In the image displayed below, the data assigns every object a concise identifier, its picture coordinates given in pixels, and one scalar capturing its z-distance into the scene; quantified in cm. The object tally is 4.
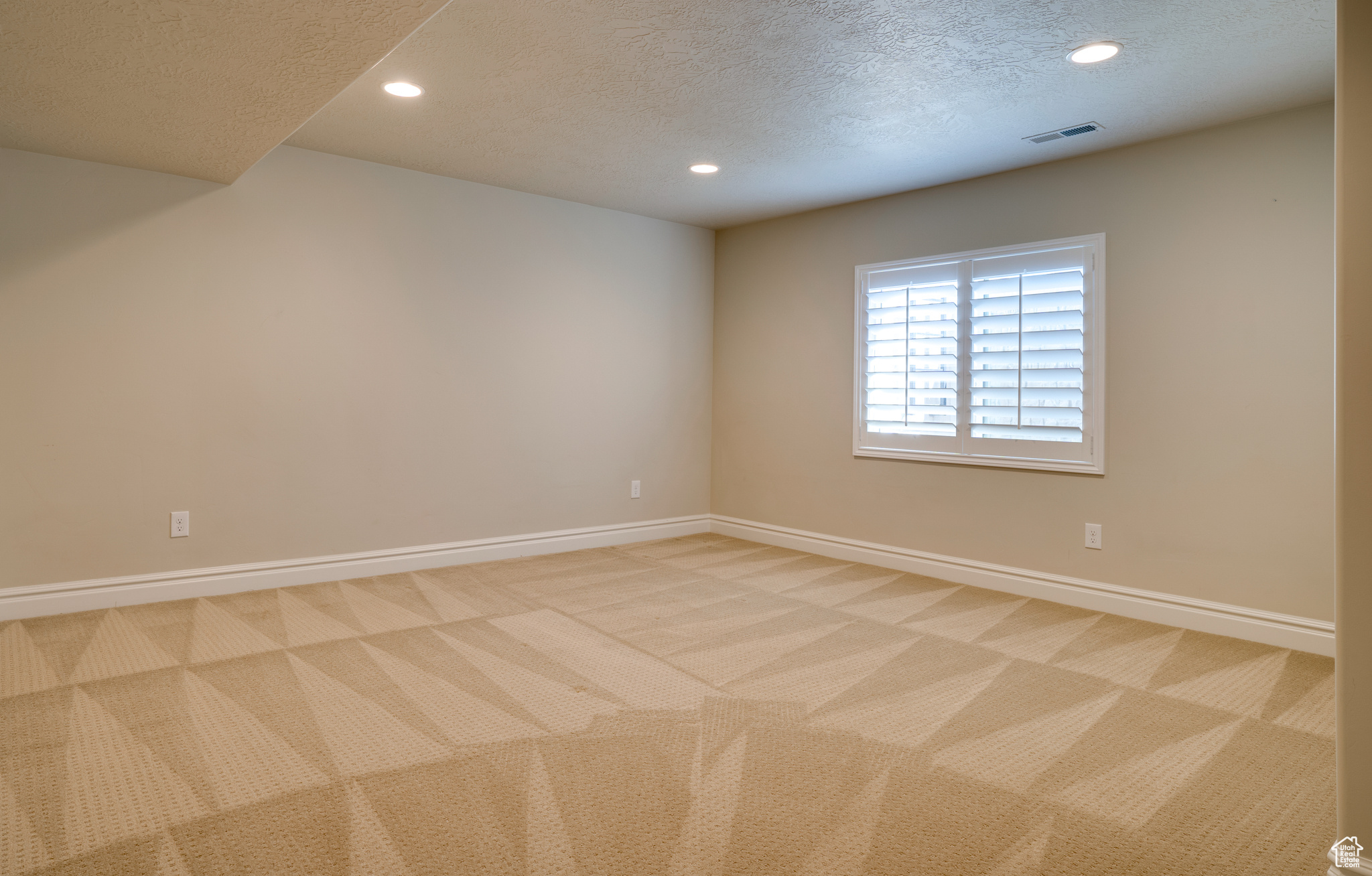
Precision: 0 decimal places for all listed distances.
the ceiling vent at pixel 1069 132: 343
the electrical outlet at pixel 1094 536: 382
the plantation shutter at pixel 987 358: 380
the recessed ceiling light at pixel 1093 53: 266
